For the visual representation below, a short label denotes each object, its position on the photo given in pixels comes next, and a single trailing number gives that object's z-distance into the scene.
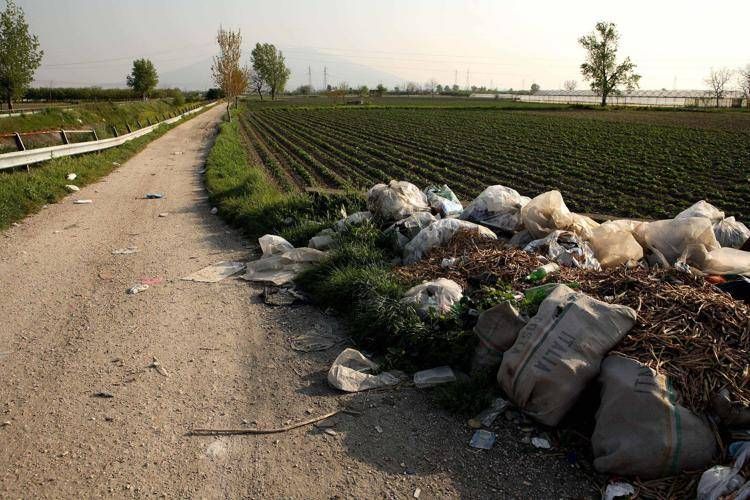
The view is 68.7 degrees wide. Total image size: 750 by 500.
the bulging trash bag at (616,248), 5.05
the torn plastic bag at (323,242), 6.72
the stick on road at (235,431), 3.31
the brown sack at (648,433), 2.77
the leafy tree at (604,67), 73.38
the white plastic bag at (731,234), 5.29
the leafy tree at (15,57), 37.81
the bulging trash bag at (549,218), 5.57
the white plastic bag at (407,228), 6.44
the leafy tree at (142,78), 76.38
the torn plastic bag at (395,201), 6.93
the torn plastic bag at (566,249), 4.95
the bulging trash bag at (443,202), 7.06
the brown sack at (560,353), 3.20
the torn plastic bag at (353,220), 6.98
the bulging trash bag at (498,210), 6.25
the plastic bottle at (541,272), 4.54
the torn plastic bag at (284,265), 6.05
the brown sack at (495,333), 3.75
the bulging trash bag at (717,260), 4.51
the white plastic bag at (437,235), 5.89
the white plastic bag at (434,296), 4.42
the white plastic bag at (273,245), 6.68
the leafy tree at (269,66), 112.38
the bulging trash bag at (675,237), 4.85
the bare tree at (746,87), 78.65
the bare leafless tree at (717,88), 90.57
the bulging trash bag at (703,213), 5.46
